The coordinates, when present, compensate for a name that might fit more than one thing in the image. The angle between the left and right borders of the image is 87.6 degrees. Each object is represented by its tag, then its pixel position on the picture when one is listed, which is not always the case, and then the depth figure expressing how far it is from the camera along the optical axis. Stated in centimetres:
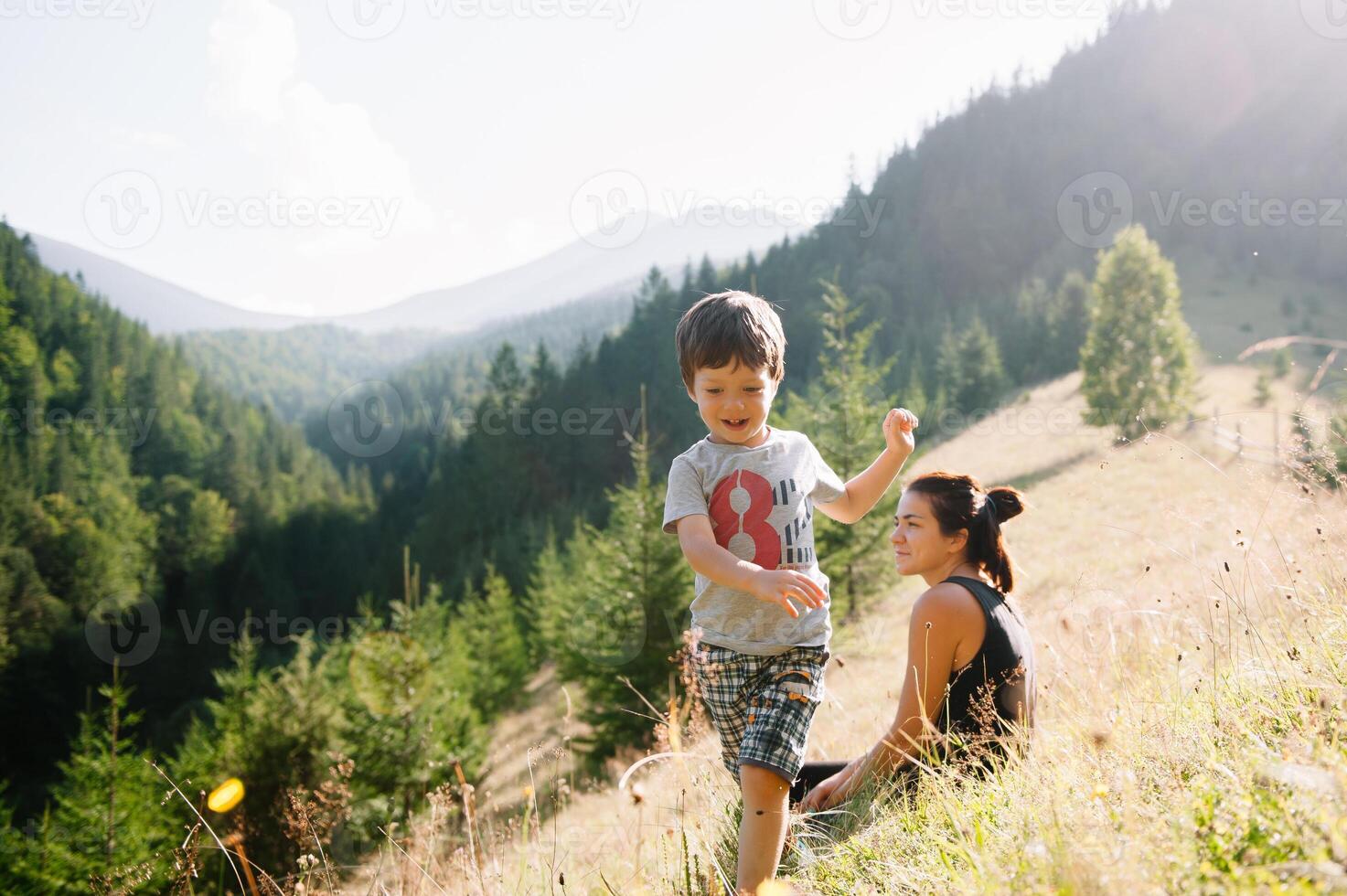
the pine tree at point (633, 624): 1201
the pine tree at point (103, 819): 1268
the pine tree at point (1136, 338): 2288
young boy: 211
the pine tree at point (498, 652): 2553
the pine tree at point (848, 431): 1106
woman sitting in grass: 242
